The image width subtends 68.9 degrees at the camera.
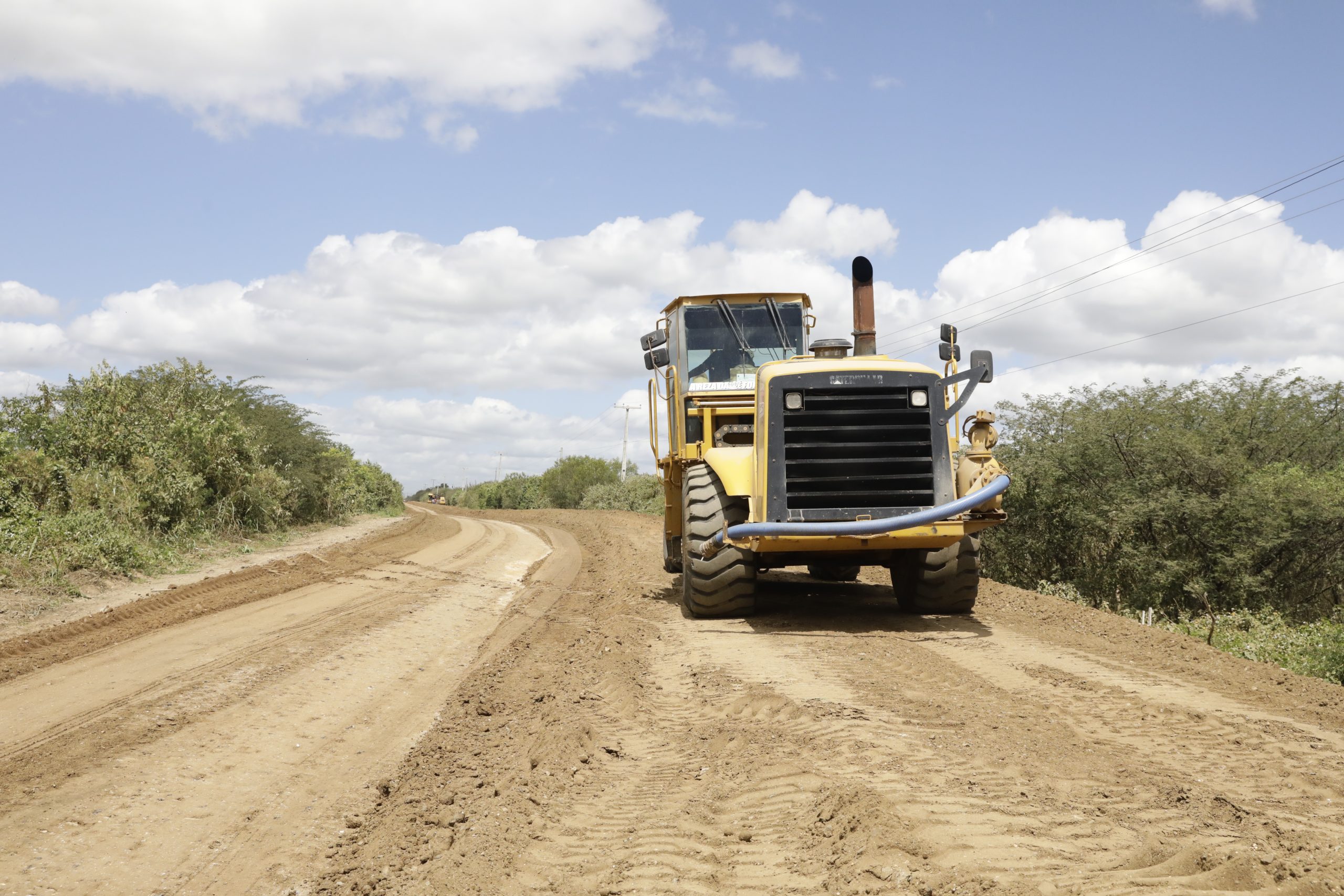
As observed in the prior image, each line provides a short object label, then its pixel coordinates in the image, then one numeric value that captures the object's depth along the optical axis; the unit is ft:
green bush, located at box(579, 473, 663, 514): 134.41
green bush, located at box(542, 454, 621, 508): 184.34
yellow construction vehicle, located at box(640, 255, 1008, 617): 29.01
